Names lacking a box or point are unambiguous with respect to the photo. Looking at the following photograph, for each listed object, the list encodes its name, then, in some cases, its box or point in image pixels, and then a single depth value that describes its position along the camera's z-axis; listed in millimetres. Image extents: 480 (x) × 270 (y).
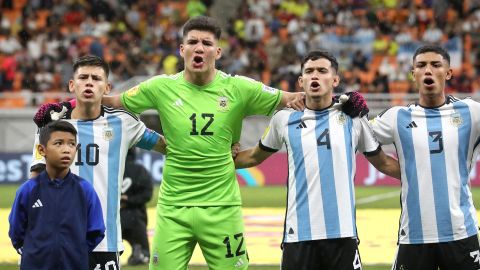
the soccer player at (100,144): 15367
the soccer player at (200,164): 15375
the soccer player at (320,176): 14758
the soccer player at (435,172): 15203
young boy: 13539
